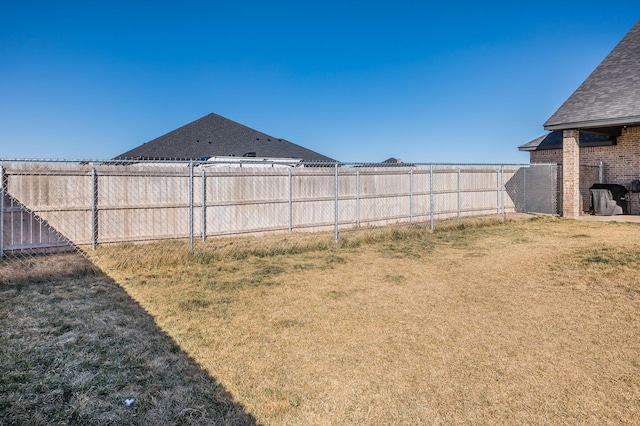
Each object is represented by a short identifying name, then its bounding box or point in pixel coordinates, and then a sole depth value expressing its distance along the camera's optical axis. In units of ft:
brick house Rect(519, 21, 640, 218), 45.76
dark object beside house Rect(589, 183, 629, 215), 51.24
